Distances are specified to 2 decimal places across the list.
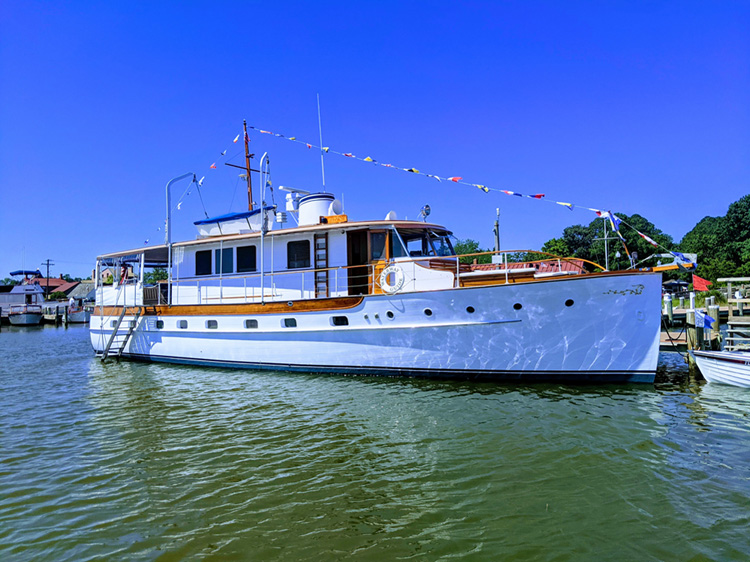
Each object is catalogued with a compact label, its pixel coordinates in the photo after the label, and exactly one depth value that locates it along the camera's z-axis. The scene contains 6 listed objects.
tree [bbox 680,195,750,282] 36.31
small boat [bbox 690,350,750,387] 9.09
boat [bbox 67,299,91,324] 43.69
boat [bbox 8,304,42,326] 41.09
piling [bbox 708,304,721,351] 11.12
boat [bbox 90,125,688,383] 8.77
